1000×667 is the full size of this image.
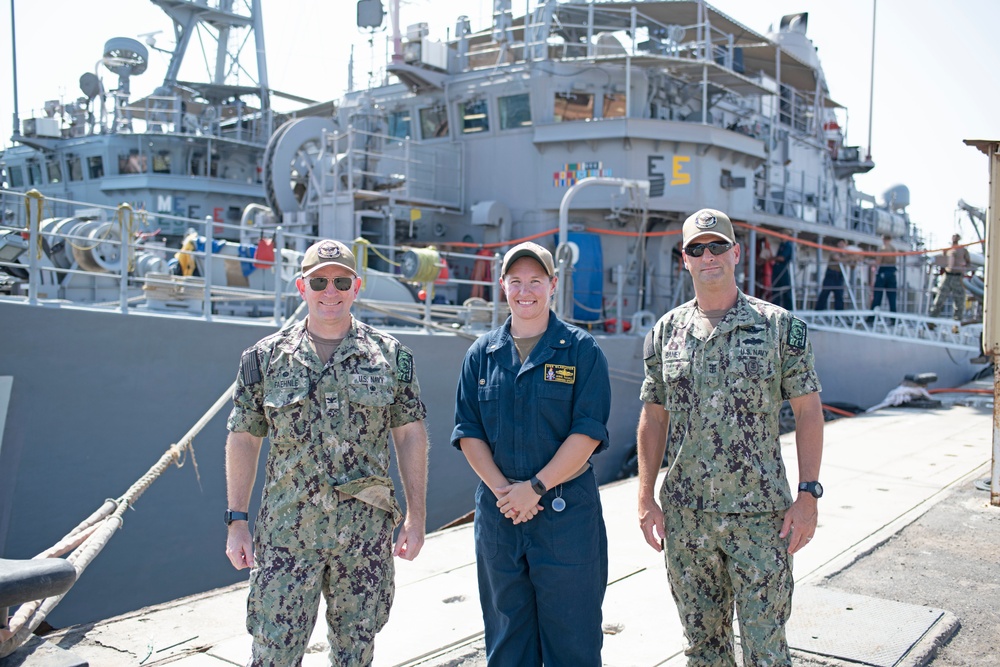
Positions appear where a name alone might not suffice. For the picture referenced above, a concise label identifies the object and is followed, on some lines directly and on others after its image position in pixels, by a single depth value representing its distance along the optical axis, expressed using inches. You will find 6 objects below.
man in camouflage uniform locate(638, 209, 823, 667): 100.3
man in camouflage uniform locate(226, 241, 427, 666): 98.5
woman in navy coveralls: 99.4
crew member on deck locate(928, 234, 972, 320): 539.8
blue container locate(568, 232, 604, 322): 461.4
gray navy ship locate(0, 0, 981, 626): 244.7
